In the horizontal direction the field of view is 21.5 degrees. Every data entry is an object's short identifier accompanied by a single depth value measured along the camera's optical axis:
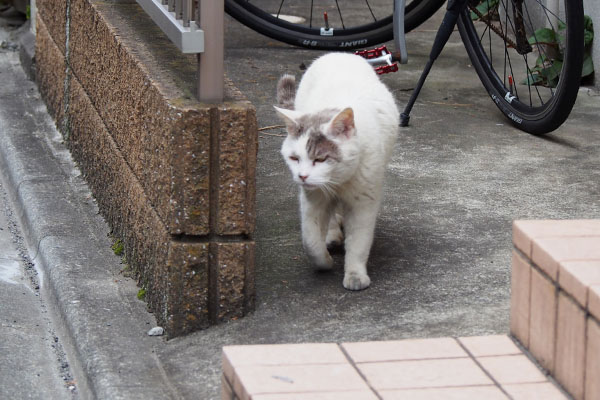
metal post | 5.05
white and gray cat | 5.48
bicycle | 7.84
